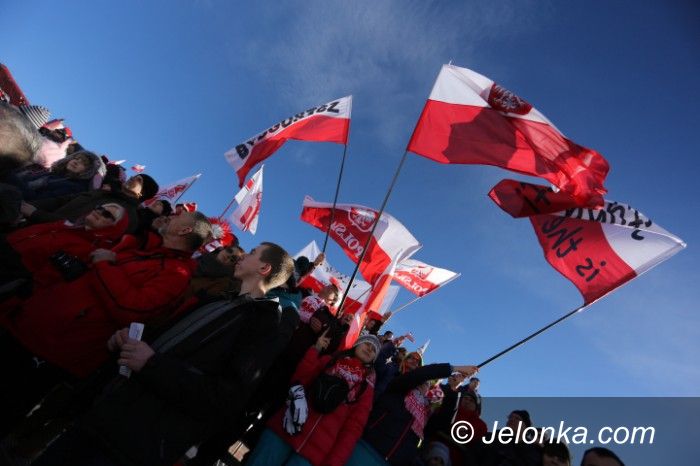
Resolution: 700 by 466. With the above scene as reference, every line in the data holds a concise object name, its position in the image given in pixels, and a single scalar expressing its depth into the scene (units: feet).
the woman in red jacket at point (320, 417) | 10.72
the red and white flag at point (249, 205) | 30.19
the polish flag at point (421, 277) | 30.50
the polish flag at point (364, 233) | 26.43
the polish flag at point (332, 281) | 32.14
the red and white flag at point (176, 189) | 29.63
